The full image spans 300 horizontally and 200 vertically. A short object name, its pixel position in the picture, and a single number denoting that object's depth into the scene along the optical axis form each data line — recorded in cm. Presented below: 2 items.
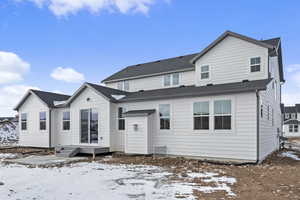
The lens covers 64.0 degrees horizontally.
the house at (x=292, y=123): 4741
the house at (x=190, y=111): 1091
